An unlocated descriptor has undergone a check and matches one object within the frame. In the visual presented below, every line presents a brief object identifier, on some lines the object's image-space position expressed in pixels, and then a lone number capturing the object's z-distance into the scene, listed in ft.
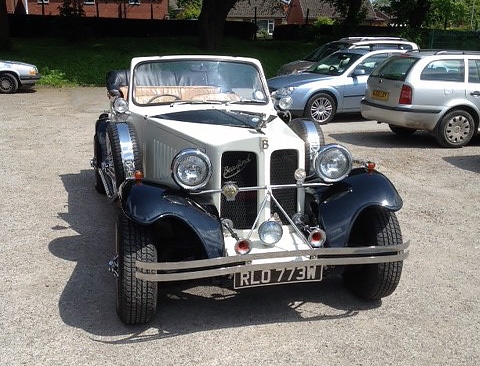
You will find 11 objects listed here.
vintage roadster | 12.96
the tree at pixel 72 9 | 83.71
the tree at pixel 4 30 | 72.64
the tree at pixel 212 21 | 79.05
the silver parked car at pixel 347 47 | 46.37
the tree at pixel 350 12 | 85.87
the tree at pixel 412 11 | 83.61
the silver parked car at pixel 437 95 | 32.96
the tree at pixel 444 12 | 85.56
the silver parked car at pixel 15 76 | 54.90
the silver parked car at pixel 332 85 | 40.24
